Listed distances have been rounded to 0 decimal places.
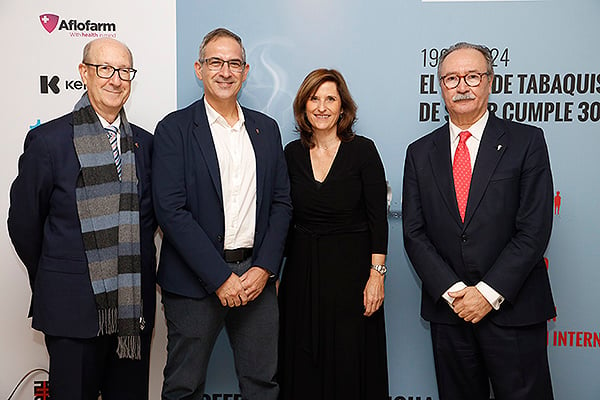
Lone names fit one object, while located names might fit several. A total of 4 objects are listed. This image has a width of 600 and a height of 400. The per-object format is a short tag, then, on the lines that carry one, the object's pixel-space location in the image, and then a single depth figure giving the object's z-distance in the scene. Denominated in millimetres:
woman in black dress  2373
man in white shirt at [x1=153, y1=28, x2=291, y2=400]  2176
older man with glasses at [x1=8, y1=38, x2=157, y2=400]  2043
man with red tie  2170
